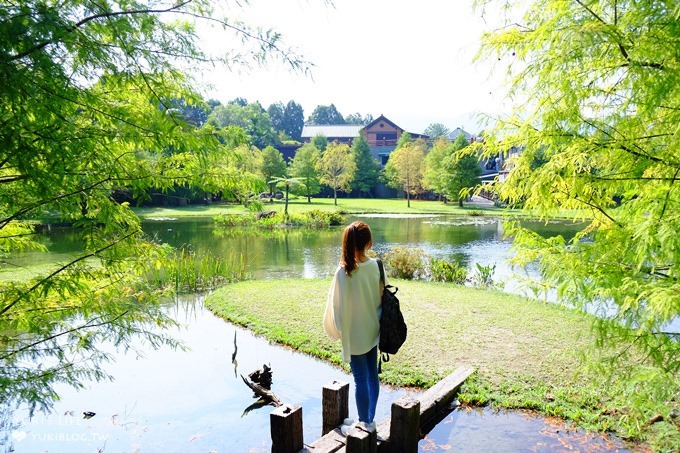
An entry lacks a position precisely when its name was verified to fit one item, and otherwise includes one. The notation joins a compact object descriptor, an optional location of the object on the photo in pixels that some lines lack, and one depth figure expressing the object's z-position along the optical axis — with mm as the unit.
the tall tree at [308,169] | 40250
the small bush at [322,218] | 26469
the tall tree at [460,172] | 36094
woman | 3424
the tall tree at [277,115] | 87062
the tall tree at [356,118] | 109131
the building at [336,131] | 59781
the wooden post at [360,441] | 3037
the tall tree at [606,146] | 2637
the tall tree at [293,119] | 88188
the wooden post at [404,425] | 3486
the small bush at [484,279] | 11259
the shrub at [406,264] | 12164
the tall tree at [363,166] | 47062
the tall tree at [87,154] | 2070
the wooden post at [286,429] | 3328
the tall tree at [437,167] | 38000
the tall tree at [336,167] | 40969
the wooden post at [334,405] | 3773
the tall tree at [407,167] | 41031
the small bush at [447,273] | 11701
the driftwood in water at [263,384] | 5084
